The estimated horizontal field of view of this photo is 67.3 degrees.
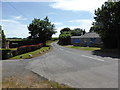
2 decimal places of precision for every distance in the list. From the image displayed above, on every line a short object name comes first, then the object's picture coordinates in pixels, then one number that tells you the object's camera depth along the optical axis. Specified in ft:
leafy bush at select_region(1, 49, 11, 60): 47.43
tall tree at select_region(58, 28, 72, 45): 138.61
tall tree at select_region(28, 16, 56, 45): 102.18
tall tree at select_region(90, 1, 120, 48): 54.81
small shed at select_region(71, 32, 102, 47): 95.16
